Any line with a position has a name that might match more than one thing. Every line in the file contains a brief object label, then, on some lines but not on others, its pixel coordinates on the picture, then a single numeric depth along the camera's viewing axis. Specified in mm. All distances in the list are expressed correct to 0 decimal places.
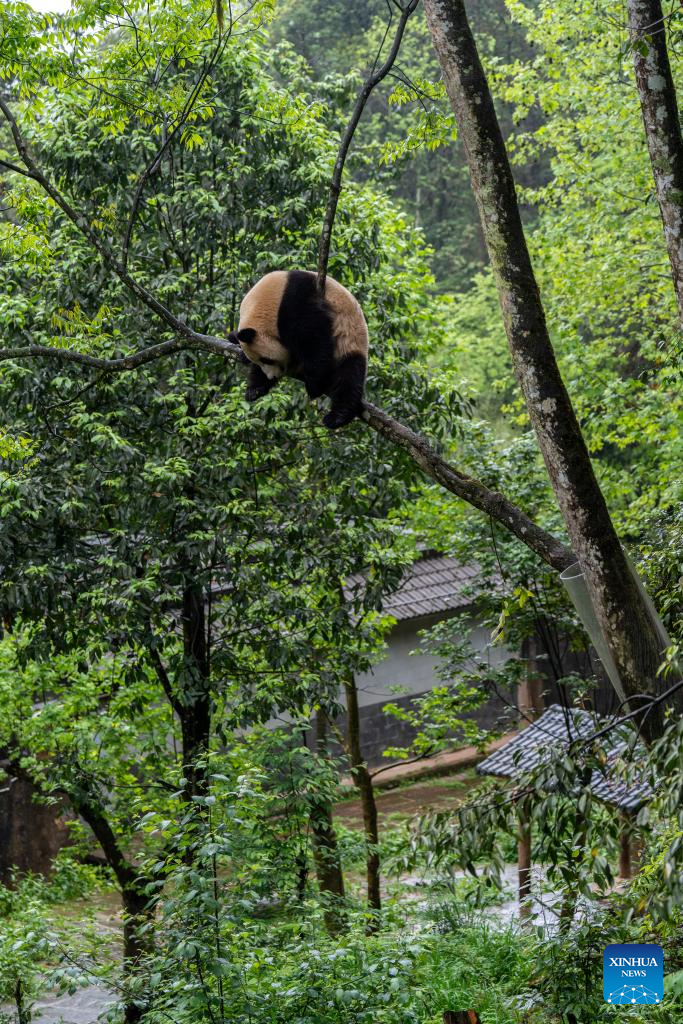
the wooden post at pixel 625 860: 23062
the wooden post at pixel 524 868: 19998
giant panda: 11937
